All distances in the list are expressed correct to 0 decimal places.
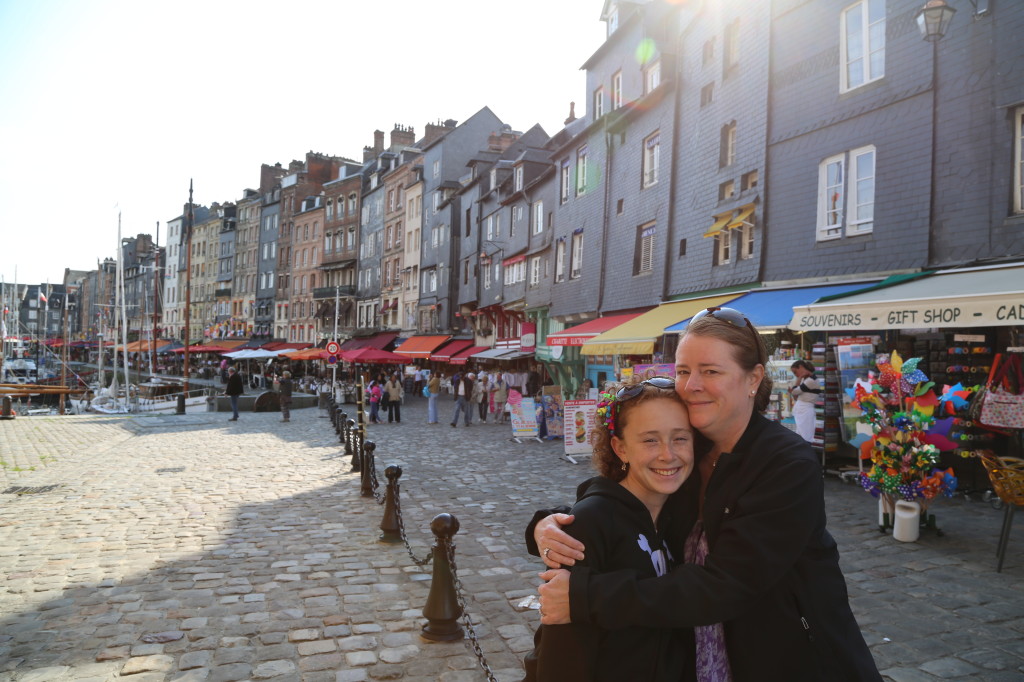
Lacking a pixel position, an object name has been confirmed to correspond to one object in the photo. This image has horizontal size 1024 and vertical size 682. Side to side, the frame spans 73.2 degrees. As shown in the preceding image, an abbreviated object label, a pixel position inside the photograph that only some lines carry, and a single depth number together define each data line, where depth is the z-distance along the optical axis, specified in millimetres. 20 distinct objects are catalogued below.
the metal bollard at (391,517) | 7461
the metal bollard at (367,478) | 9966
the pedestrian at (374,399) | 22828
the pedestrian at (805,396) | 11273
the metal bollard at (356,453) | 12564
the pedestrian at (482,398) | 23438
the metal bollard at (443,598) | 4832
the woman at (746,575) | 1857
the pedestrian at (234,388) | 24484
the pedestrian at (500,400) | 23839
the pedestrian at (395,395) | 22734
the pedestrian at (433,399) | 21953
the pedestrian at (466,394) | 21812
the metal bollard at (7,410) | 23794
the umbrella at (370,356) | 32375
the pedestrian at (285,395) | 24062
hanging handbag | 8445
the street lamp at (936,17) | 9898
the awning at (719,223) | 15747
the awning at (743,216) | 15070
